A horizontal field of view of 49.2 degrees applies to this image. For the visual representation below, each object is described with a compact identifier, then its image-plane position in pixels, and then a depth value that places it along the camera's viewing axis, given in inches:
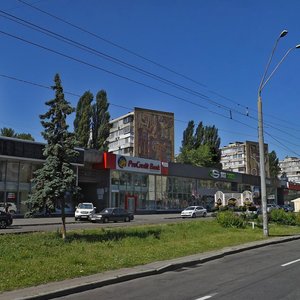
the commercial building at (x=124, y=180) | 1351.2
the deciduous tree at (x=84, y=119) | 1897.6
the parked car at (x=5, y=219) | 867.3
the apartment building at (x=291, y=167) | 5538.0
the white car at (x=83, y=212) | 1182.0
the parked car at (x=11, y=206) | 1297.6
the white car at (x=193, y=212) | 1491.6
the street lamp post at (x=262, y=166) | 736.1
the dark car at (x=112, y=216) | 1130.6
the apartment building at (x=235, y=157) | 4148.1
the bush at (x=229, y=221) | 854.7
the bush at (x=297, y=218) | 1082.0
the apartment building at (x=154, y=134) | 2345.4
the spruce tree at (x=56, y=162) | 542.8
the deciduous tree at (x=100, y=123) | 1904.8
